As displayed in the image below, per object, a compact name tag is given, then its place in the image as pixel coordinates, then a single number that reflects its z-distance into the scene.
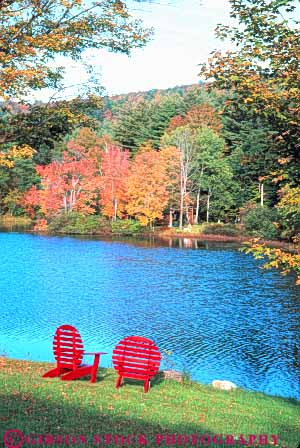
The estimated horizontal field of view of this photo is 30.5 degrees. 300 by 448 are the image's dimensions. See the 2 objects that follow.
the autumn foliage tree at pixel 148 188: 47.72
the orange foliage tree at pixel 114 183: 49.19
